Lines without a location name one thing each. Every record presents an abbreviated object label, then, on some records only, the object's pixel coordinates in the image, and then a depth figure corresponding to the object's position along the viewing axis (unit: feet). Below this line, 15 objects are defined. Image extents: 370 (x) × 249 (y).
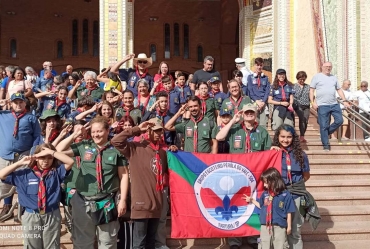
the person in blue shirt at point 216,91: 26.29
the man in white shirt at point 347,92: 37.58
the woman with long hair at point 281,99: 29.37
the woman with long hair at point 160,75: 28.16
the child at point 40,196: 16.19
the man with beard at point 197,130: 21.30
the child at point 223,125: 21.48
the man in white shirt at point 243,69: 35.78
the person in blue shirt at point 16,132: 20.51
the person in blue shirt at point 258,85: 30.60
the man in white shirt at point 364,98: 37.35
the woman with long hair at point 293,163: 18.33
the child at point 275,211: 17.19
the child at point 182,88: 27.17
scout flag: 20.04
